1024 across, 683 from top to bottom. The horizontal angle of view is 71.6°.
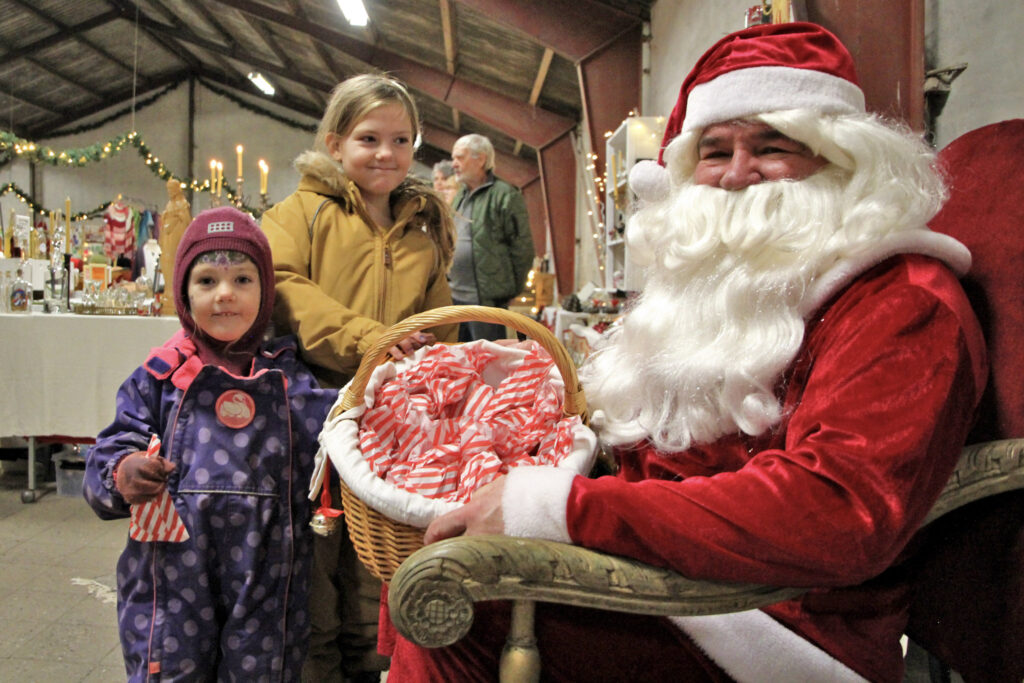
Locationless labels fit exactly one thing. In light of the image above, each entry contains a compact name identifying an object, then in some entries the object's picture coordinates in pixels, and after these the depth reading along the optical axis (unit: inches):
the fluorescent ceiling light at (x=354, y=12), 234.8
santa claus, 31.3
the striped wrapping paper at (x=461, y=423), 45.3
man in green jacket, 151.7
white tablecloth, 122.2
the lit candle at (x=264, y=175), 108.5
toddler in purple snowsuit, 53.2
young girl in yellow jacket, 62.5
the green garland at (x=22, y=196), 420.1
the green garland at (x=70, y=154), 282.8
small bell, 51.1
